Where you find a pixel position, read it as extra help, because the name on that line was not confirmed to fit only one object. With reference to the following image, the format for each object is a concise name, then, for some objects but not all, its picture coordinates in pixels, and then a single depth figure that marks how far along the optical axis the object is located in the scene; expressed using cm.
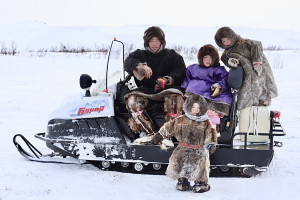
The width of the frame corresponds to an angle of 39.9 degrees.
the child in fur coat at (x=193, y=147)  381
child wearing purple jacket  426
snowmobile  420
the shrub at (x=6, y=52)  1648
